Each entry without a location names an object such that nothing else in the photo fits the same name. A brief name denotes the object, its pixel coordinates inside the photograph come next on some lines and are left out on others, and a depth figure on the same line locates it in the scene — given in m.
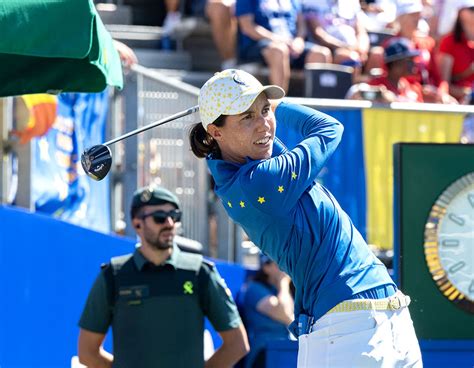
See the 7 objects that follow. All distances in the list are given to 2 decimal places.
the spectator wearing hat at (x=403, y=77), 18.96
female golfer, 8.14
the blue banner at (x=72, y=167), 14.77
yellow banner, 15.71
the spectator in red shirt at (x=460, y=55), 21.56
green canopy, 8.72
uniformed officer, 11.88
